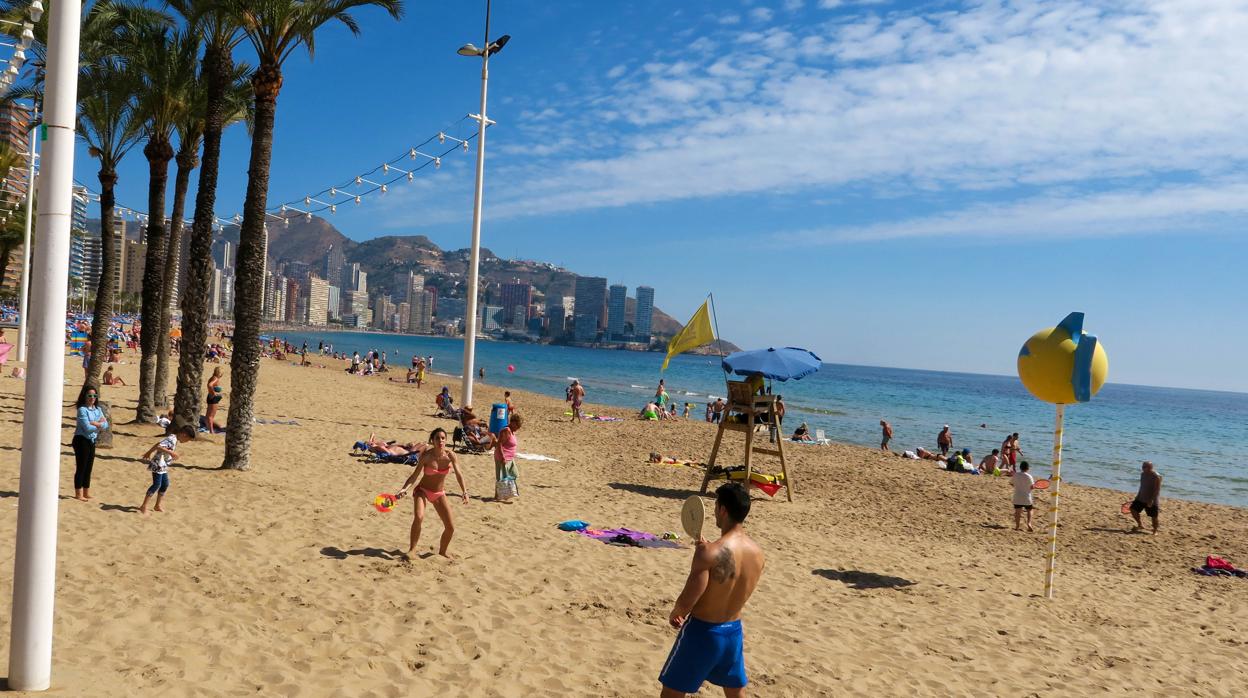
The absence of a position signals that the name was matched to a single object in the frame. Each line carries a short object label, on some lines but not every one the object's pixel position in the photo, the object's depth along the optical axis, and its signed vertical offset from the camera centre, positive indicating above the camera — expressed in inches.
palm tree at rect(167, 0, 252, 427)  477.4 +73.5
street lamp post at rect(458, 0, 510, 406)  647.1 +103.9
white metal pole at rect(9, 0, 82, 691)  150.5 -13.5
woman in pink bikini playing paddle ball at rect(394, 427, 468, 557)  302.2 -58.2
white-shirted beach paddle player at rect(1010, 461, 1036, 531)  492.1 -73.8
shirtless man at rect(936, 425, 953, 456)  1021.6 -98.5
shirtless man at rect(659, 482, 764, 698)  145.9 -48.9
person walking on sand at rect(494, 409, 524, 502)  431.8 -67.0
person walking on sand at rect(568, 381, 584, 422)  1037.3 -73.5
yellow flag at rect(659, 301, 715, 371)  577.9 +15.1
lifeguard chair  510.9 -38.6
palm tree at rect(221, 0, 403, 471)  437.7 +80.4
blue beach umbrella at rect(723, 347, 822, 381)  487.5 -4.0
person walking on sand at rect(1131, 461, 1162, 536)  515.8 -77.0
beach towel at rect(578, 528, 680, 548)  363.3 -91.2
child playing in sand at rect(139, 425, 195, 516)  328.8 -62.4
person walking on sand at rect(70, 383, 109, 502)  336.8 -54.2
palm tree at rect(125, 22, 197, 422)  533.6 +136.3
